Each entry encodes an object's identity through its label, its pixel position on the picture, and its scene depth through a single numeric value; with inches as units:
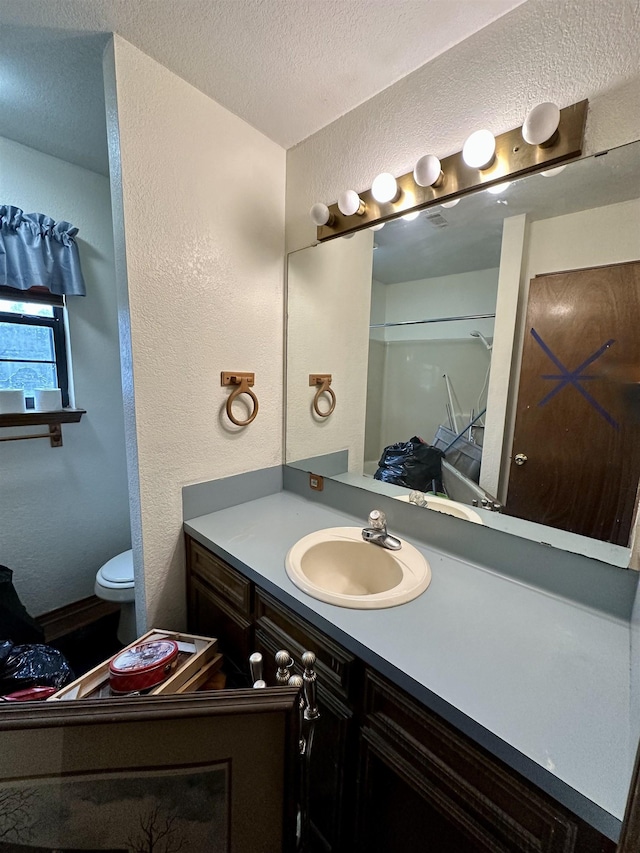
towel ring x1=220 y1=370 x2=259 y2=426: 55.5
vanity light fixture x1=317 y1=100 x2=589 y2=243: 33.9
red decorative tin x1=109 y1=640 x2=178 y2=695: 39.1
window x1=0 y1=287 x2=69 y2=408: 66.3
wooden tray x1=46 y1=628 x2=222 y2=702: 39.8
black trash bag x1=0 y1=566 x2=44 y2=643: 57.5
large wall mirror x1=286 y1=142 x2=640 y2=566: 34.2
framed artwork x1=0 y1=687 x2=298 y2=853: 22.0
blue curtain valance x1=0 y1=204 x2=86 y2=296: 60.9
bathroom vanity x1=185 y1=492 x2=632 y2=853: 21.3
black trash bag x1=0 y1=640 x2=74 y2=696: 46.2
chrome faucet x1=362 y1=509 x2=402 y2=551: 44.8
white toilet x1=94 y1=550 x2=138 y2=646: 64.9
